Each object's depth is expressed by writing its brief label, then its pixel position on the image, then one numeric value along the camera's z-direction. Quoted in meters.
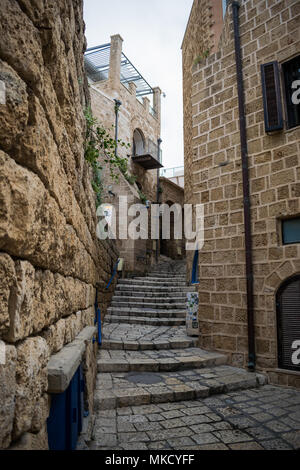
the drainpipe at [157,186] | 15.95
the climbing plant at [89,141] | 3.07
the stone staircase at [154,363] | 3.48
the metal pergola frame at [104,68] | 16.59
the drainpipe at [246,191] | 4.57
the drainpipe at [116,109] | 14.81
